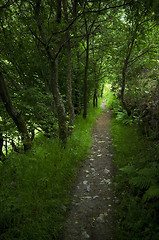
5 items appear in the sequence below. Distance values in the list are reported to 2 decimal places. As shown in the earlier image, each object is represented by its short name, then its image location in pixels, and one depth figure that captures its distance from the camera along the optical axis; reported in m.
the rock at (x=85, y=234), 3.05
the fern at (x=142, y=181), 3.36
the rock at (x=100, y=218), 3.41
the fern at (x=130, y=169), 4.29
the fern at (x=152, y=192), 2.80
